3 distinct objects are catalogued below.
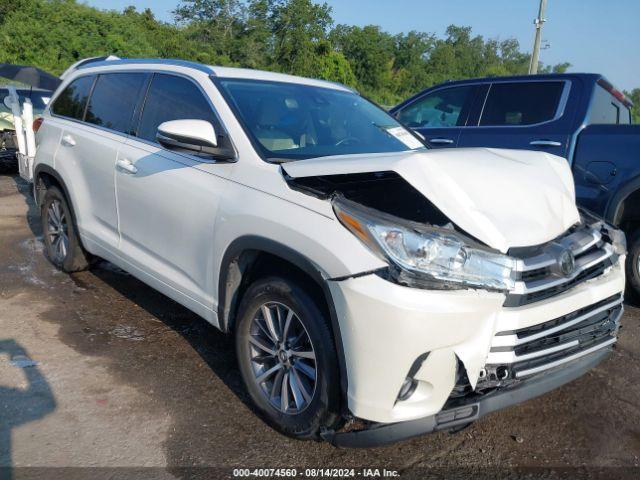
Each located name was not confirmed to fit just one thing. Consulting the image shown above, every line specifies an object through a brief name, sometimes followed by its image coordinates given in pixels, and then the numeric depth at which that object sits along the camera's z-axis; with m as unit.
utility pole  19.91
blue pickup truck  4.62
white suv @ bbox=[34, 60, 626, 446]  2.30
